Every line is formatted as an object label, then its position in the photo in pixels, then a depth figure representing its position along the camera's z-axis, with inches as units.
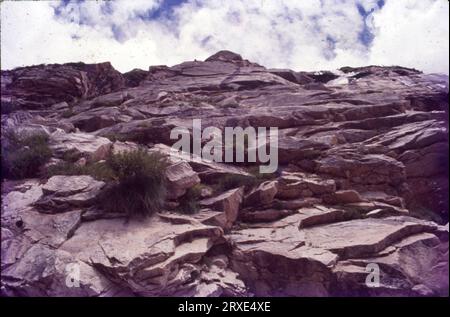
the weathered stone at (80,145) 482.3
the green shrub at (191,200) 405.7
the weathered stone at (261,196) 440.1
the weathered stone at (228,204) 410.9
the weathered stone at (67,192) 375.9
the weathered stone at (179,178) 414.9
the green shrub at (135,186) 374.3
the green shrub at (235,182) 458.6
